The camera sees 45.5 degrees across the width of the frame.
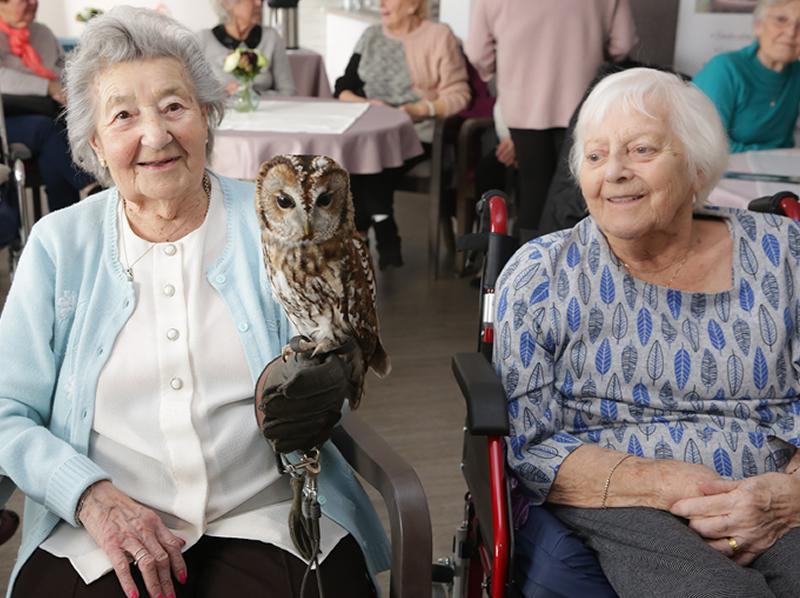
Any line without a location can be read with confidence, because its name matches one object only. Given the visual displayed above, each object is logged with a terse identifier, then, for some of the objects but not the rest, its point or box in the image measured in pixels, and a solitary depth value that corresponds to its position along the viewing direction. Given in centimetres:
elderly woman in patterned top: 156
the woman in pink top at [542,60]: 360
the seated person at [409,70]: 446
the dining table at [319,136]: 335
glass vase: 386
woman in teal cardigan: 318
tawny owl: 99
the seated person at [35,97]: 409
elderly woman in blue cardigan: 136
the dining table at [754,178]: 256
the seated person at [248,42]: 433
